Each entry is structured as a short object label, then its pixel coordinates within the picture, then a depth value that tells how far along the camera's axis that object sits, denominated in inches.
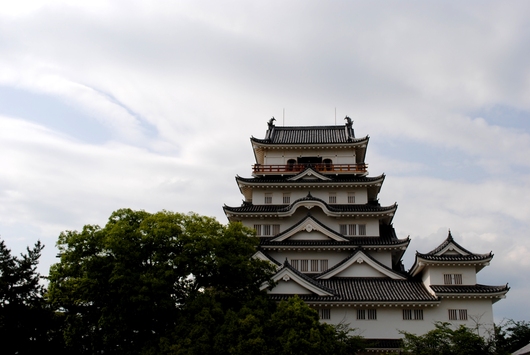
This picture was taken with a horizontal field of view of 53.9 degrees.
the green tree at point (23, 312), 993.5
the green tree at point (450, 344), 922.9
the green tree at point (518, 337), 1499.1
